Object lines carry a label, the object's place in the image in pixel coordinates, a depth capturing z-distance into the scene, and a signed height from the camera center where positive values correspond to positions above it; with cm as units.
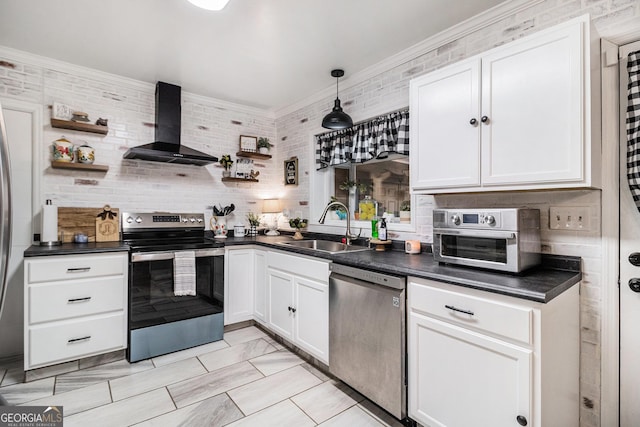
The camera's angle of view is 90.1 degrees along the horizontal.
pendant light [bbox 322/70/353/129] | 277 +82
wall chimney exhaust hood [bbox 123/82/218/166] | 315 +85
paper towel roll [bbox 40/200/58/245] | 265 -9
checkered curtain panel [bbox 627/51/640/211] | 156 +44
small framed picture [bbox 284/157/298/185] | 394 +54
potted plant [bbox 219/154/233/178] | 381 +61
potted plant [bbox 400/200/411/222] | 273 +3
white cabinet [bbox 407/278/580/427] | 133 -67
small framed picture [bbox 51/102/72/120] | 283 +92
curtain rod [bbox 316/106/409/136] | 269 +90
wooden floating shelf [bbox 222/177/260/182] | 382 +42
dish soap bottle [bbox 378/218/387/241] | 262 -13
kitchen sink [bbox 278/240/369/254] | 294 -30
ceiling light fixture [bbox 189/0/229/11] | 177 +118
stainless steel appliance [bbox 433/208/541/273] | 160 -12
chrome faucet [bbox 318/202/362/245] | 300 -17
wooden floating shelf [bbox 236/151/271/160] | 393 +75
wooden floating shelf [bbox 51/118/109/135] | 282 +80
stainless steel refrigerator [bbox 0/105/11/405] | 57 +1
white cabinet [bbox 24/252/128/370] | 229 -70
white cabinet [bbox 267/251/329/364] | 241 -72
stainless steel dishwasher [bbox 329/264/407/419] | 182 -75
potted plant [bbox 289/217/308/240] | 365 -10
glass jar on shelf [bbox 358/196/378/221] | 313 +6
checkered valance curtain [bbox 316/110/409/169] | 266 +71
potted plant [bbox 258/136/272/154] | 407 +89
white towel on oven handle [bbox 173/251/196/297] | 278 -52
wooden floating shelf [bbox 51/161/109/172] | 282 +43
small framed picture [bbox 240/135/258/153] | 395 +89
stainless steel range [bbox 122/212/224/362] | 263 -69
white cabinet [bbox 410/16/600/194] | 150 +53
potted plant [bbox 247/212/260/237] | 392 -12
